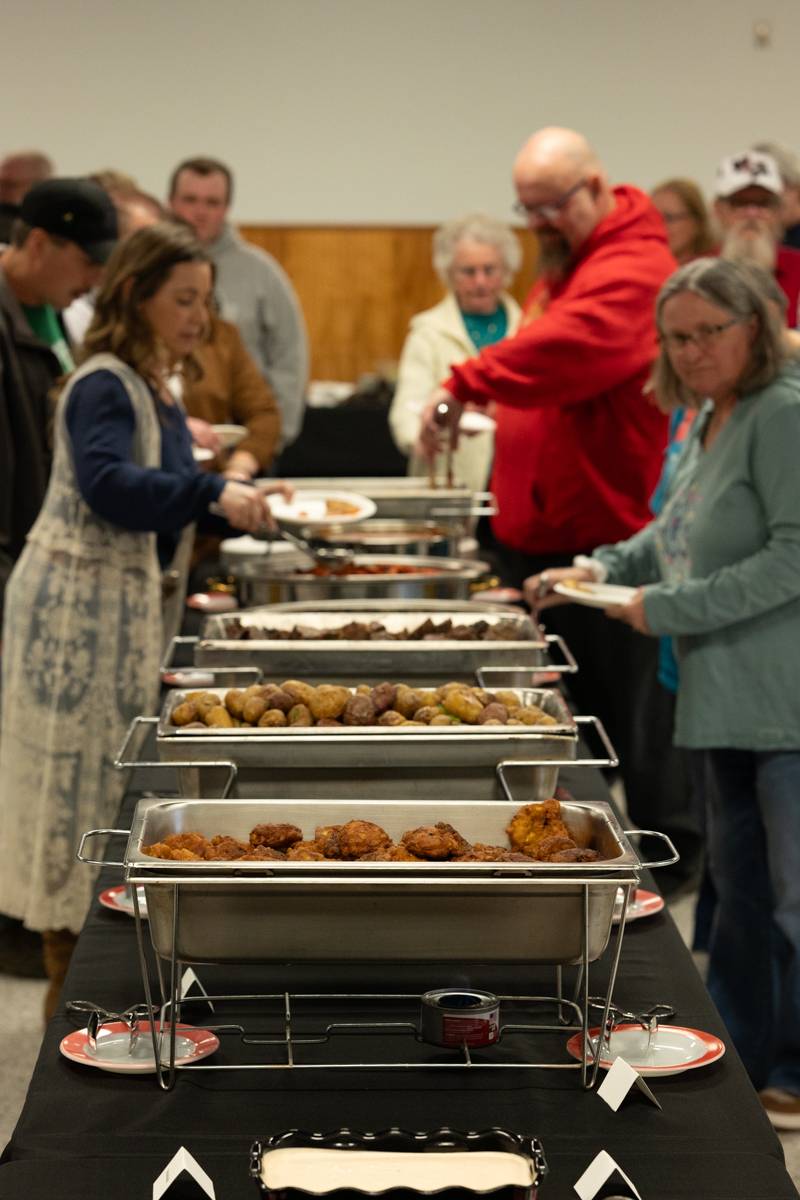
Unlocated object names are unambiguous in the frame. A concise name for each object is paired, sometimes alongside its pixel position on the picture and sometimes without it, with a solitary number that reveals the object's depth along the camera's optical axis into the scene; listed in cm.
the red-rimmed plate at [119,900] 409
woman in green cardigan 488
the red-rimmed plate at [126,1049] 364
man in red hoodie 681
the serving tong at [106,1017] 369
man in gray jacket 1010
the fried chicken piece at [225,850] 376
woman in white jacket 957
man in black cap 578
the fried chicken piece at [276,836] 383
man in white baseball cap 872
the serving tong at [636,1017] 372
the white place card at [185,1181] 339
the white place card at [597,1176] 341
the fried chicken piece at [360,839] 376
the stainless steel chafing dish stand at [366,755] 427
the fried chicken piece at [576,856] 374
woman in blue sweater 533
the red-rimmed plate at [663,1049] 366
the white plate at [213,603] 650
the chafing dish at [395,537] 689
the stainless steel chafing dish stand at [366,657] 483
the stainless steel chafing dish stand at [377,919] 360
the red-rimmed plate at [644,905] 409
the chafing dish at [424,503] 753
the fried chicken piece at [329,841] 378
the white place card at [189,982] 382
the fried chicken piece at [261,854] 375
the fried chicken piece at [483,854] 375
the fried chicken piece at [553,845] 378
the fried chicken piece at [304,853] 374
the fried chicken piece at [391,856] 374
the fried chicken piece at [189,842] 379
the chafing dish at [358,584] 601
